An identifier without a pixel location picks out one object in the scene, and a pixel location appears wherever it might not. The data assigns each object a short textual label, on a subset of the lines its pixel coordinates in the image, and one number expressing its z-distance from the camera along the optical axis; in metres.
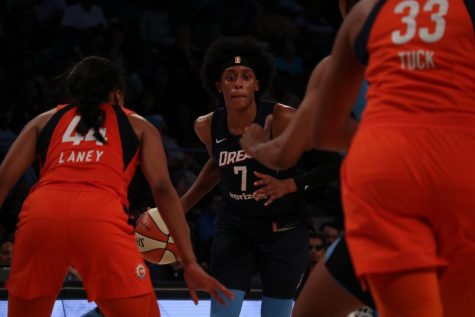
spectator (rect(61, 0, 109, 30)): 18.26
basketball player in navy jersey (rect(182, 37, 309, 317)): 8.49
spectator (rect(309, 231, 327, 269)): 12.69
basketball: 8.83
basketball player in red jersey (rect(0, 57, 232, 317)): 6.37
